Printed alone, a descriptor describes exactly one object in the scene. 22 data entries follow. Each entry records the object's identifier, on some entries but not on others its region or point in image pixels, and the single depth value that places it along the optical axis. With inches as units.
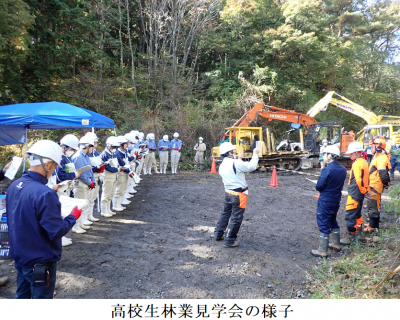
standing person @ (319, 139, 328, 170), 569.9
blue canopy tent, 256.7
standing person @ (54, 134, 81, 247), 195.9
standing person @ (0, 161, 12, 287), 147.3
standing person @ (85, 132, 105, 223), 244.4
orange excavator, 552.1
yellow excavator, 542.0
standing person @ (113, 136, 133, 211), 280.0
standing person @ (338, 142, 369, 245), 203.2
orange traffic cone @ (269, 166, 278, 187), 410.3
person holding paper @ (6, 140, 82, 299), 89.6
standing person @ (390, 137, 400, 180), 466.4
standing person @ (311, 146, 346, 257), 184.9
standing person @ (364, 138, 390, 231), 216.1
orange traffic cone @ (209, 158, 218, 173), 568.7
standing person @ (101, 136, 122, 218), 257.9
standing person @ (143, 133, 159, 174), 505.8
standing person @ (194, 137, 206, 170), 614.5
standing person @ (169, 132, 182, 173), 539.8
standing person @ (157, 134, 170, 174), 528.1
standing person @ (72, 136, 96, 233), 216.5
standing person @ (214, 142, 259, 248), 189.7
